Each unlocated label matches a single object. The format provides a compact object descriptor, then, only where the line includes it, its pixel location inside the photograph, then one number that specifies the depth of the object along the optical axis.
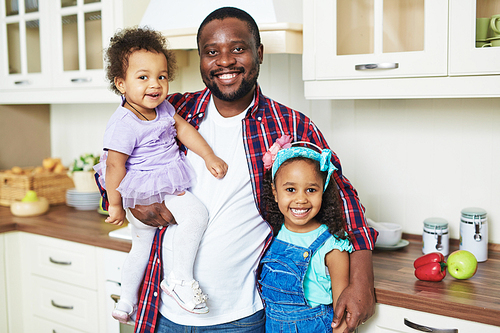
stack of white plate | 2.53
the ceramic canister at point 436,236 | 1.74
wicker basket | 2.58
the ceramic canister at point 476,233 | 1.69
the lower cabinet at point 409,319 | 1.33
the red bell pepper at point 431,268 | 1.48
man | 1.38
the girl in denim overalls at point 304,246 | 1.38
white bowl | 1.81
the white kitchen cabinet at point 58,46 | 2.23
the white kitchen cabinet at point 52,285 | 2.08
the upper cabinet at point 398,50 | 1.46
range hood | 1.68
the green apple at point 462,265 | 1.49
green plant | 2.54
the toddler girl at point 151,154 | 1.35
